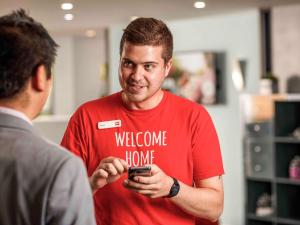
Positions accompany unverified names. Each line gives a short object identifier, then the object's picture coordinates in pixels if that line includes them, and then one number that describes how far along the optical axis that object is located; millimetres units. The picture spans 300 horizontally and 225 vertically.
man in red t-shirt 1882
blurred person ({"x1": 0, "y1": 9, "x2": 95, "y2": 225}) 1090
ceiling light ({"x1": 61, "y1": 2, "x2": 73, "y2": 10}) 6516
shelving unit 5809
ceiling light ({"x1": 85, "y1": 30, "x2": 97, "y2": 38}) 10219
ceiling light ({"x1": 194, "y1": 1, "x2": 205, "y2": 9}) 6352
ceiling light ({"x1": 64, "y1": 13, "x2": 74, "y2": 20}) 7510
